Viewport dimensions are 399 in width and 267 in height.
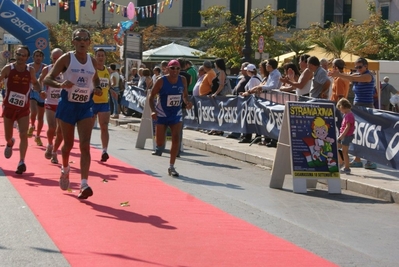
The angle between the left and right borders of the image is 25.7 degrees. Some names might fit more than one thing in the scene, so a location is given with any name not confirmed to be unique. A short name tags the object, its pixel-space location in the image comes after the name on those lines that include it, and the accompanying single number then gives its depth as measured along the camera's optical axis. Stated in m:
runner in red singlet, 12.45
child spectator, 13.25
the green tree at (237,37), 44.88
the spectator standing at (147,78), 25.87
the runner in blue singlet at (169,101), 13.34
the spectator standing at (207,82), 20.70
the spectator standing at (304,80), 15.23
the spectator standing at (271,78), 17.39
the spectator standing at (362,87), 13.84
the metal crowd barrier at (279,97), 15.08
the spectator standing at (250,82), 18.75
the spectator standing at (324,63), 16.64
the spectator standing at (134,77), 29.63
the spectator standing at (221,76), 19.55
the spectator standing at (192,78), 23.61
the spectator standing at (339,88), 14.71
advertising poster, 11.92
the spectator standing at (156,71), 24.44
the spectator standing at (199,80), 21.78
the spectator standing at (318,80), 14.73
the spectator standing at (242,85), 19.84
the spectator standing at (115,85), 26.64
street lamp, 31.08
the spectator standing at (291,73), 16.83
